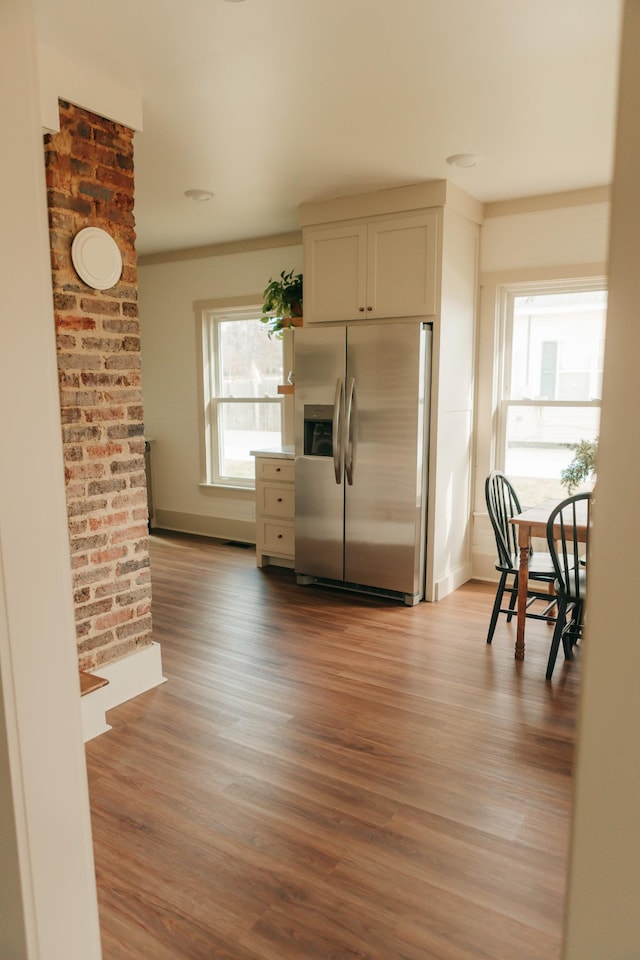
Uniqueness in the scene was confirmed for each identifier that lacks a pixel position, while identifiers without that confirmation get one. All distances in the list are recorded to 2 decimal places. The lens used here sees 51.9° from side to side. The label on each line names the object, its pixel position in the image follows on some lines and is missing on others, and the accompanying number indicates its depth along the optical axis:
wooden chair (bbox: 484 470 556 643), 3.41
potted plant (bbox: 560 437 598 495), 4.15
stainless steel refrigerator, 4.01
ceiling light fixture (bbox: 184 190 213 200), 4.16
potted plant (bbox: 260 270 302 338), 4.80
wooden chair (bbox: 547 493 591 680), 2.93
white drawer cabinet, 4.88
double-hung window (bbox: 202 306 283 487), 5.73
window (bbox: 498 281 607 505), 4.29
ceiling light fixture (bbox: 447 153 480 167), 3.47
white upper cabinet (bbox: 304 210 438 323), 3.98
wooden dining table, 3.21
